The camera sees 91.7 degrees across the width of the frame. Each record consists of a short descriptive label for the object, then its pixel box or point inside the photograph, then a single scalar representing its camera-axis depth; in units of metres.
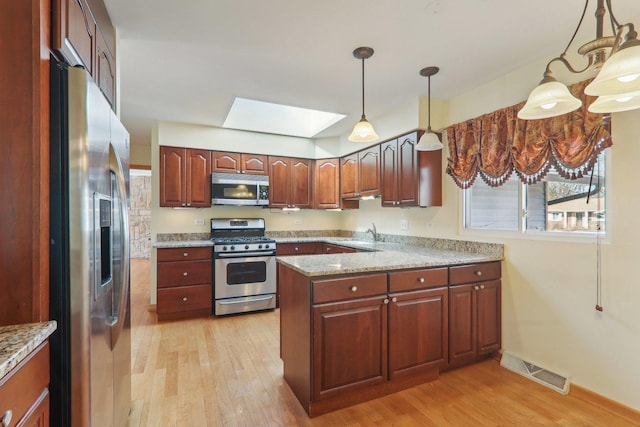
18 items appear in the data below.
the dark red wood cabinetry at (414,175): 3.15
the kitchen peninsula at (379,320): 1.96
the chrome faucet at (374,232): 4.23
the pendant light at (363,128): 2.27
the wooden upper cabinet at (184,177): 3.97
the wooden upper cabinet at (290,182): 4.55
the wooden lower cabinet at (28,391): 0.77
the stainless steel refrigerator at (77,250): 1.03
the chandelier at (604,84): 0.96
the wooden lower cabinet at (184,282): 3.67
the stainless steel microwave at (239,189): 4.14
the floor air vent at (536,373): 2.24
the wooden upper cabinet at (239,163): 4.24
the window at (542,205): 2.17
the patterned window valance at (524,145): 2.08
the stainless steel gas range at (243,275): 3.83
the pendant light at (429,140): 2.45
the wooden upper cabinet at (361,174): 3.80
